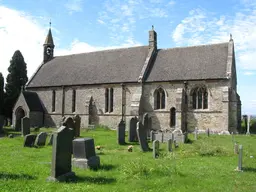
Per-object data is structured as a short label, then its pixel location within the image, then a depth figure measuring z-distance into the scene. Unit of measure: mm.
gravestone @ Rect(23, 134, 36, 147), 16094
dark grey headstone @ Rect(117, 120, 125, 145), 18475
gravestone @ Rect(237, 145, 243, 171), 10438
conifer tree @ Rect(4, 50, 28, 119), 42469
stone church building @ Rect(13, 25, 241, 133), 27875
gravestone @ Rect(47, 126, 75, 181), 8570
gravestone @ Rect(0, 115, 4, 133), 26169
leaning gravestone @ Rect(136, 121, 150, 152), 15273
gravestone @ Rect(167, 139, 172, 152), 14617
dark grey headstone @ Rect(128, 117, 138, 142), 19703
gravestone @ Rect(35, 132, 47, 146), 16750
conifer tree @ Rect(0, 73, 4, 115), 38069
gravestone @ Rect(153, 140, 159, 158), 13054
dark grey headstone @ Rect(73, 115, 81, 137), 21062
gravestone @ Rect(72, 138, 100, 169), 10492
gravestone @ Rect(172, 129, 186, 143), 19158
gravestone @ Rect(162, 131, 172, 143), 19641
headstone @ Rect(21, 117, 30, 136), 21691
